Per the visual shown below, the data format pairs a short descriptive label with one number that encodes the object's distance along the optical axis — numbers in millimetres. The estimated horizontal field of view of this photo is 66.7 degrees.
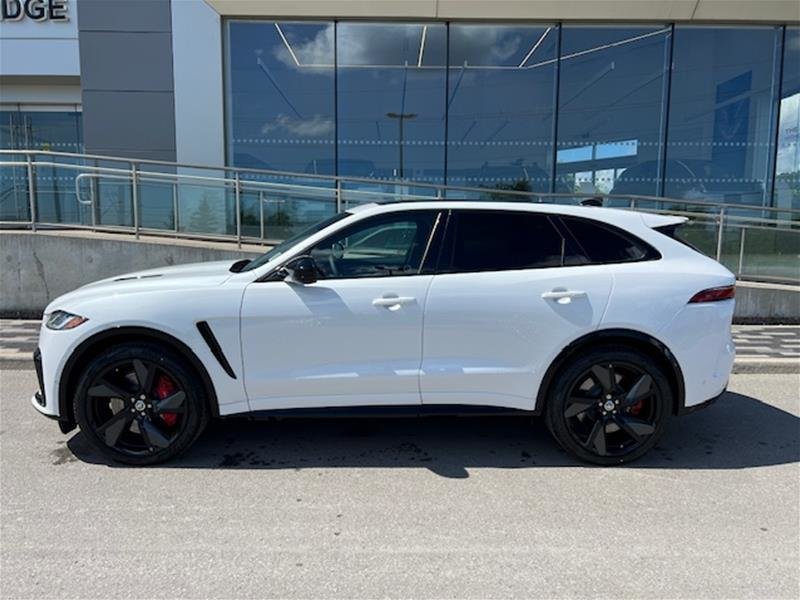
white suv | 3816
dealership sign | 11859
